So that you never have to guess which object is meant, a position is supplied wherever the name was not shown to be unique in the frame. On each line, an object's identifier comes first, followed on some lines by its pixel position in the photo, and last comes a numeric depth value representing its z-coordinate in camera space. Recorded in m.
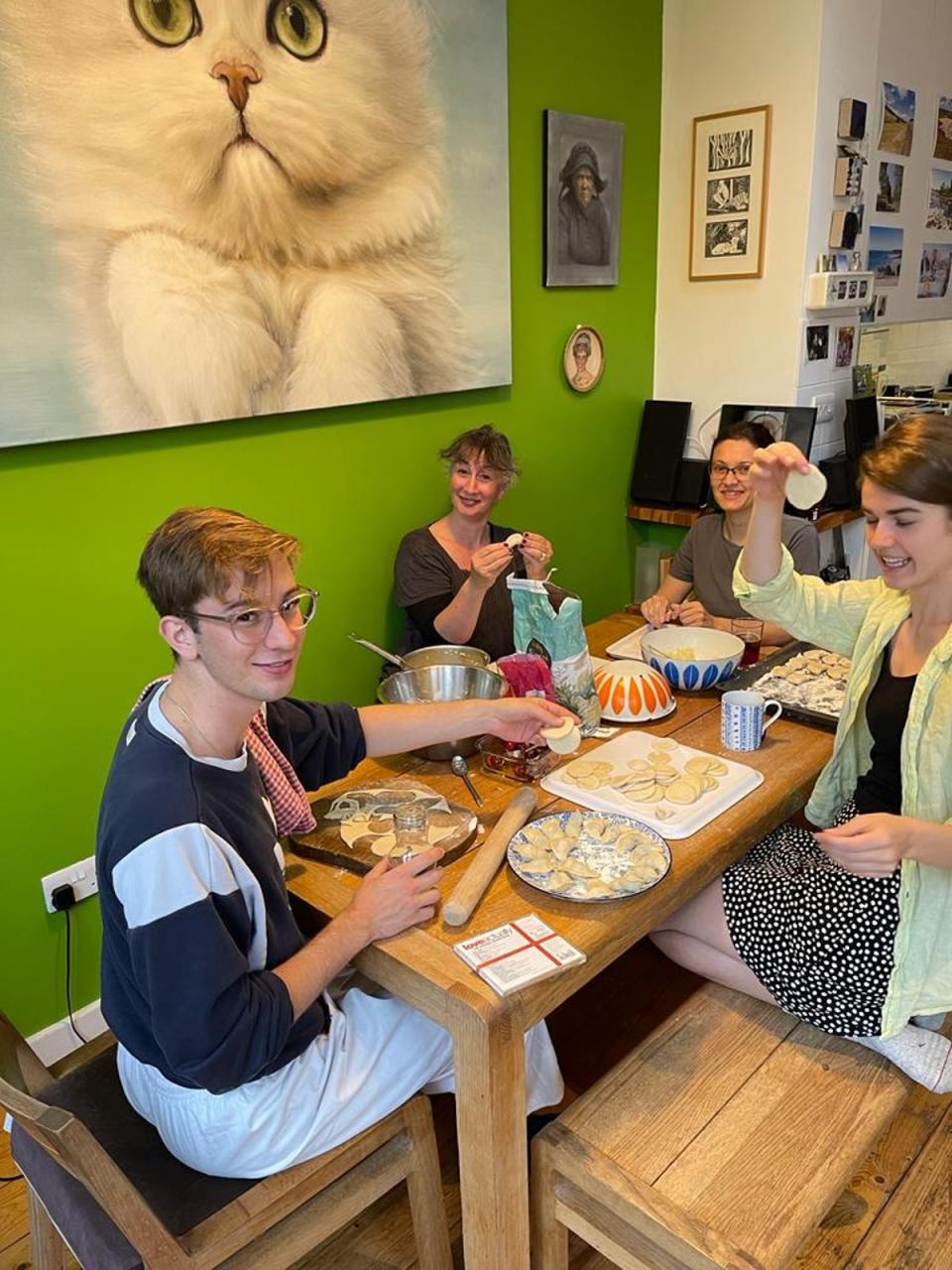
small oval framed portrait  2.92
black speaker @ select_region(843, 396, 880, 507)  3.18
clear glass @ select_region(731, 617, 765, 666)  2.03
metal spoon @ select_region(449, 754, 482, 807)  1.49
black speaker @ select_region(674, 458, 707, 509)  3.15
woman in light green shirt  1.33
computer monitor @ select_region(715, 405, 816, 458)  2.94
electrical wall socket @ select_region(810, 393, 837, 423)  3.09
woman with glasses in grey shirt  2.17
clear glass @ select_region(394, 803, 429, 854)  1.36
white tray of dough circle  1.39
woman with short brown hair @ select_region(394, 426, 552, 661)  2.27
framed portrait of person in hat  2.68
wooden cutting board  1.34
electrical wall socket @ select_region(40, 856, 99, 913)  1.92
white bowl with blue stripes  1.86
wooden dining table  1.09
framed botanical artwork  2.84
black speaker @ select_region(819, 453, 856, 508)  3.11
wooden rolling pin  1.19
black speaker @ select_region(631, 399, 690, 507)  3.20
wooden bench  1.09
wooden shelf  3.04
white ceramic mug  1.61
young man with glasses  1.02
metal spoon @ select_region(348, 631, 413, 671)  1.82
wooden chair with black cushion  1.01
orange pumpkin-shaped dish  1.74
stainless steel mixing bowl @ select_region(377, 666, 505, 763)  1.73
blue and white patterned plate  1.23
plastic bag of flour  1.62
